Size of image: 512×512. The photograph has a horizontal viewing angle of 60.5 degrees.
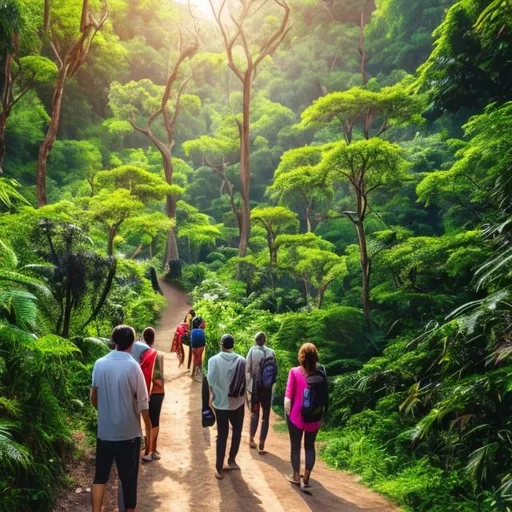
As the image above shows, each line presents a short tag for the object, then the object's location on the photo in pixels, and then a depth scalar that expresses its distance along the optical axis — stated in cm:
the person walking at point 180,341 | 1050
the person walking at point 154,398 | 479
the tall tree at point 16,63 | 912
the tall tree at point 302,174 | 1140
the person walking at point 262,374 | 555
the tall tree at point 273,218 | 1927
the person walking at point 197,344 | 877
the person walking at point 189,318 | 1109
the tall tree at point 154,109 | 2545
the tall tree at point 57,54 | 1526
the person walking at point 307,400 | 434
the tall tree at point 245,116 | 2034
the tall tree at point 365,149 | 1022
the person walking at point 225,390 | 447
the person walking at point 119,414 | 326
